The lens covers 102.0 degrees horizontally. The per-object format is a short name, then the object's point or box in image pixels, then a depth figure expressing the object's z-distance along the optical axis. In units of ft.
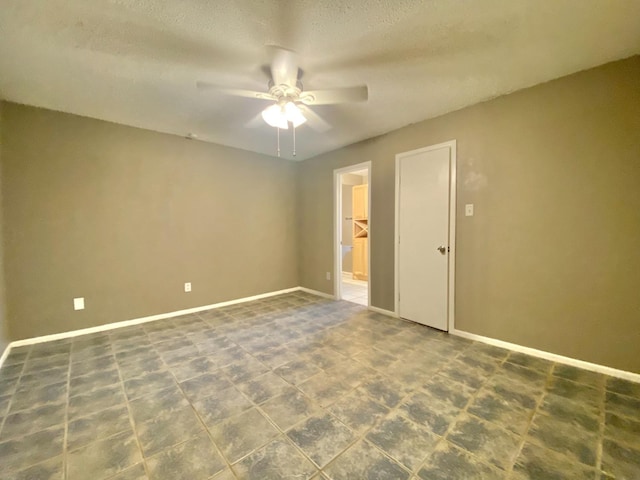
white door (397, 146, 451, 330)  9.63
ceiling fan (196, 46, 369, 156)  6.20
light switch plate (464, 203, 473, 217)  8.95
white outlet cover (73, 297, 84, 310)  9.50
